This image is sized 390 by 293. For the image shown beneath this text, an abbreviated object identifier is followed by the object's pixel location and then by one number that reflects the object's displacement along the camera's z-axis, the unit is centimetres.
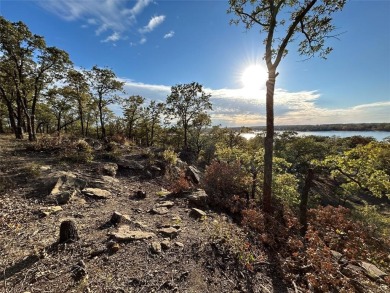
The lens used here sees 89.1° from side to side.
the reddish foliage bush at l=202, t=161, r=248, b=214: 861
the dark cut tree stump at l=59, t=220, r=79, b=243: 416
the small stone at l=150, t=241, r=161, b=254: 425
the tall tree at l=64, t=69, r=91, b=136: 1931
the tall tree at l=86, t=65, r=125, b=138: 1979
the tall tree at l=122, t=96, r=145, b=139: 2744
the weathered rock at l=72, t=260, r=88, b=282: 329
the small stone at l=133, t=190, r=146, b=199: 783
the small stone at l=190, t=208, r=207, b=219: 652
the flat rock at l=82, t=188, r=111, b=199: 683
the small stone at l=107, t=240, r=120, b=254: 404
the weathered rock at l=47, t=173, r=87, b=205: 600
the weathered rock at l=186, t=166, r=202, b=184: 1042
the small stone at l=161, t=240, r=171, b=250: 445
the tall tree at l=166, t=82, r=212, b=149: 2347
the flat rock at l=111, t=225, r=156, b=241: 445
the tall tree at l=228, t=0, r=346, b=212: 651
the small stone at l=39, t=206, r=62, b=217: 523
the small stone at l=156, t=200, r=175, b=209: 712
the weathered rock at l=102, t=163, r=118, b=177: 923
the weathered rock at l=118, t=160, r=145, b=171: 1062
